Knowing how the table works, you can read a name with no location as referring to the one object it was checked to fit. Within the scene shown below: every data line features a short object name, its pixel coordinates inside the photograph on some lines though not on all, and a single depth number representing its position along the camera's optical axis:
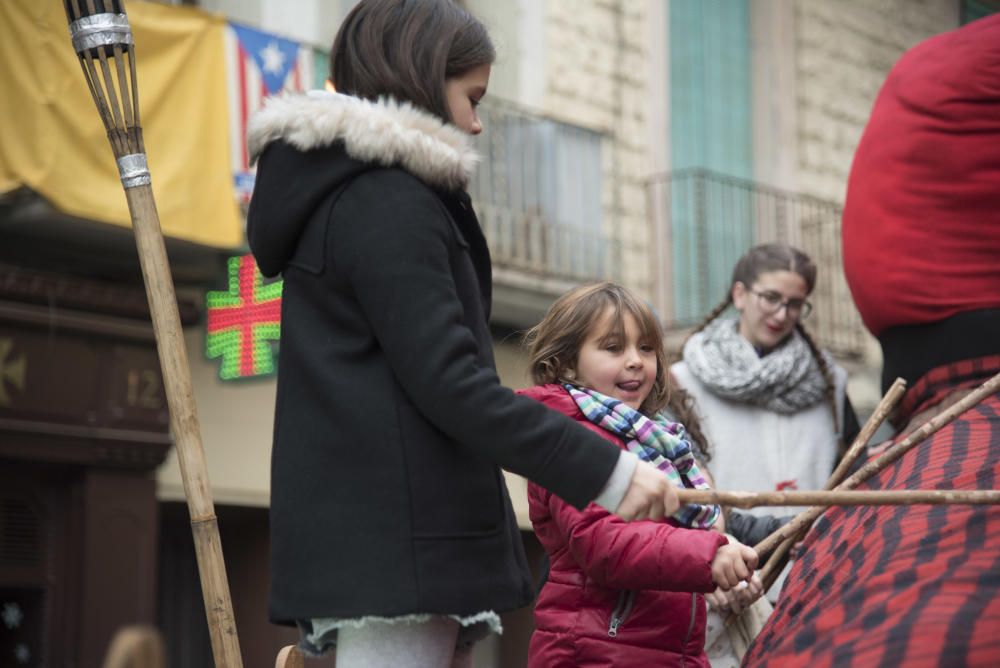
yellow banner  8.76
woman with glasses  5.27
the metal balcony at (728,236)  13.51
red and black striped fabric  2.69
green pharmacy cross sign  10.04
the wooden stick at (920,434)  3.51
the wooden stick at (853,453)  3.91
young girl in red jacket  3.27
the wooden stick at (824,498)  2.84
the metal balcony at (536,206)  11.89
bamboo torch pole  3.32
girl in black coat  2.80
